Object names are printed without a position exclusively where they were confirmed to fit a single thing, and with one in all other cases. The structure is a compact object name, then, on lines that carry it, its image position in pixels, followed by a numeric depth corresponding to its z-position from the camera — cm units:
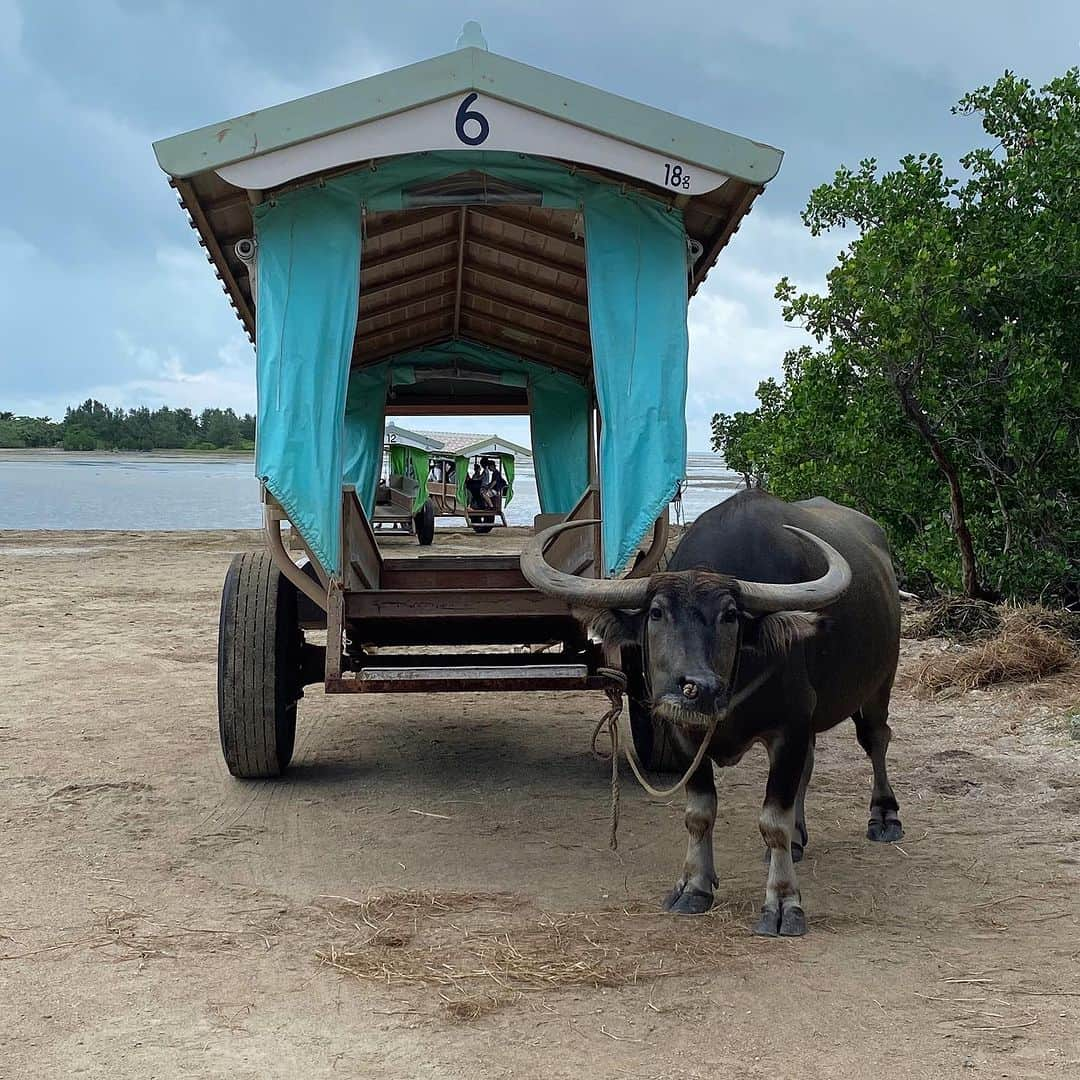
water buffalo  360
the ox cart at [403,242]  470
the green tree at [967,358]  778
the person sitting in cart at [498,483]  2225
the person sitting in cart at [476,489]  2167
